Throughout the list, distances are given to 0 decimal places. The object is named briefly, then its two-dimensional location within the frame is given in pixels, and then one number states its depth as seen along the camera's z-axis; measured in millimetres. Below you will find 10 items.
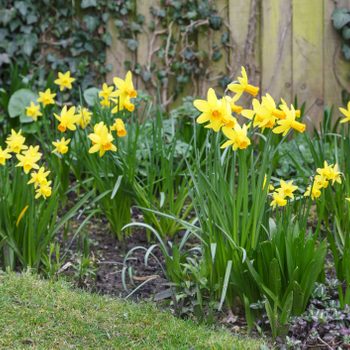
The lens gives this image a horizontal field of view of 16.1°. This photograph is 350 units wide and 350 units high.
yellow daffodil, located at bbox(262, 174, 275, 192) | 5162
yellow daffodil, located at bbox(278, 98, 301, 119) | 5079
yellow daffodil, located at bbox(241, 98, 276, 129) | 5040
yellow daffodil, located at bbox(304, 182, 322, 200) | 5250
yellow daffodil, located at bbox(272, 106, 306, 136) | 5020
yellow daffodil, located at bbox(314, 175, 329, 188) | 5299
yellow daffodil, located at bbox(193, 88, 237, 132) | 4846
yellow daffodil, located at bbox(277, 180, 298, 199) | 5168
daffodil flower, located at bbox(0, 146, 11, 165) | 5867
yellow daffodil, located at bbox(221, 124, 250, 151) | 4876
